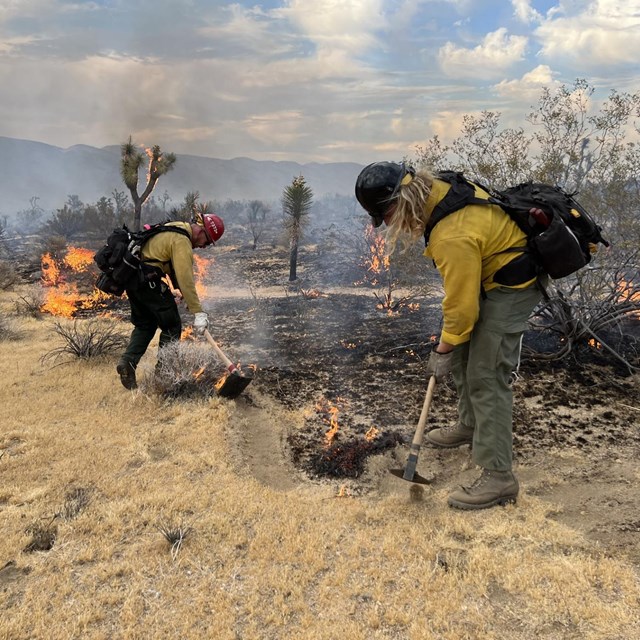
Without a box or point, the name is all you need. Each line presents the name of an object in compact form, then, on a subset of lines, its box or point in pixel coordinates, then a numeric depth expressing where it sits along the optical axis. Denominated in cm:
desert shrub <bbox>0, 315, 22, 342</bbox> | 694
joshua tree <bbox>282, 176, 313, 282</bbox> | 1466
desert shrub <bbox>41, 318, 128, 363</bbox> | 565
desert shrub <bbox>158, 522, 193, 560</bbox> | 249
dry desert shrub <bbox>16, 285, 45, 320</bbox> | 858
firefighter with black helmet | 259
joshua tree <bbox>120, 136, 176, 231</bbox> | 1482
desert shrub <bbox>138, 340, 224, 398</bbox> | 455
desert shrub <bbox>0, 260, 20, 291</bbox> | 1150
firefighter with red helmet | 443
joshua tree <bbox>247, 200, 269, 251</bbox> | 3172
